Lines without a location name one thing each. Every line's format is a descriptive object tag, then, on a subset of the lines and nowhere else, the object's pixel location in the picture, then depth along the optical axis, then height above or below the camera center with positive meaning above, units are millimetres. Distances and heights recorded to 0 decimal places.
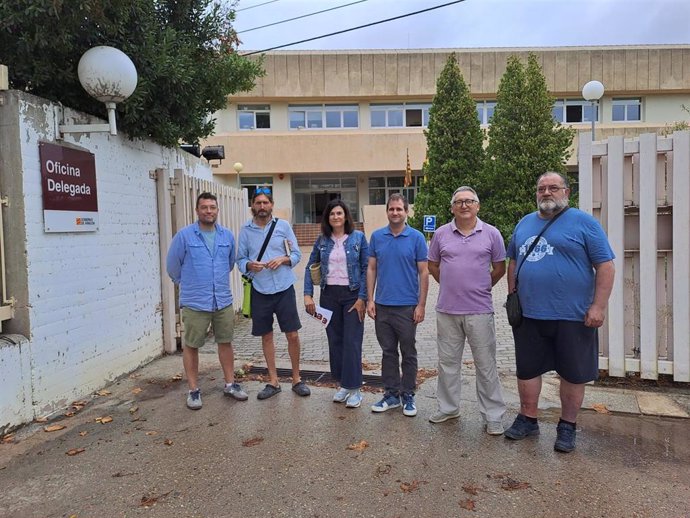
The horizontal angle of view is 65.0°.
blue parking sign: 15969 +173
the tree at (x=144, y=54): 4438 +1780
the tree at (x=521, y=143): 16734 +2583
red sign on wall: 4387 +426
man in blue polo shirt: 4238 -472
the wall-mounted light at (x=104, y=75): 4574 +1382
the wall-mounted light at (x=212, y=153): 9836 +1490
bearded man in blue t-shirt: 3535 -457
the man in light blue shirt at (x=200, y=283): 4633 -412
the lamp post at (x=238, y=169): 22000 +2731
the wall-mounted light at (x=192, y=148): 8727 +1410
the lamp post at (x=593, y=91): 13328 +3295
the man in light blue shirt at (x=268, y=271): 4738 -330
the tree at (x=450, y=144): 18047 +2837
